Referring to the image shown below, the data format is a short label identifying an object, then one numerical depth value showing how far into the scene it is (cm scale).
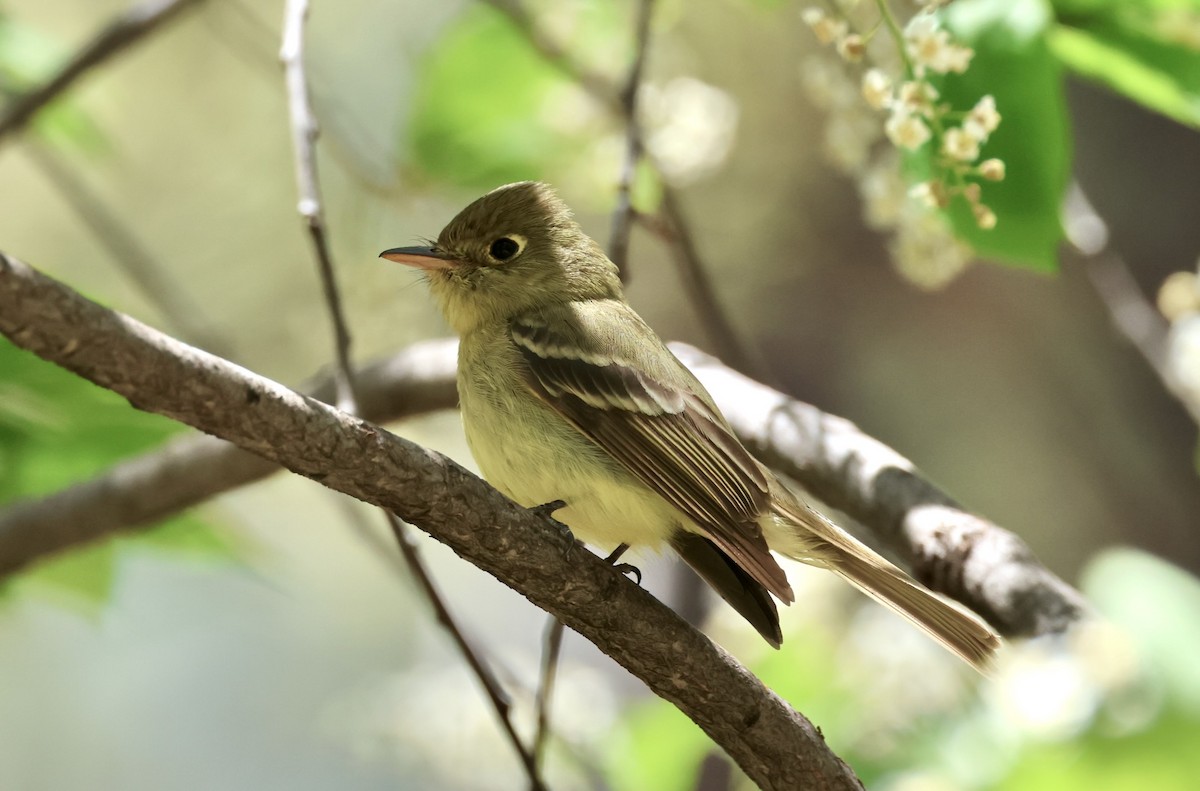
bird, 466
